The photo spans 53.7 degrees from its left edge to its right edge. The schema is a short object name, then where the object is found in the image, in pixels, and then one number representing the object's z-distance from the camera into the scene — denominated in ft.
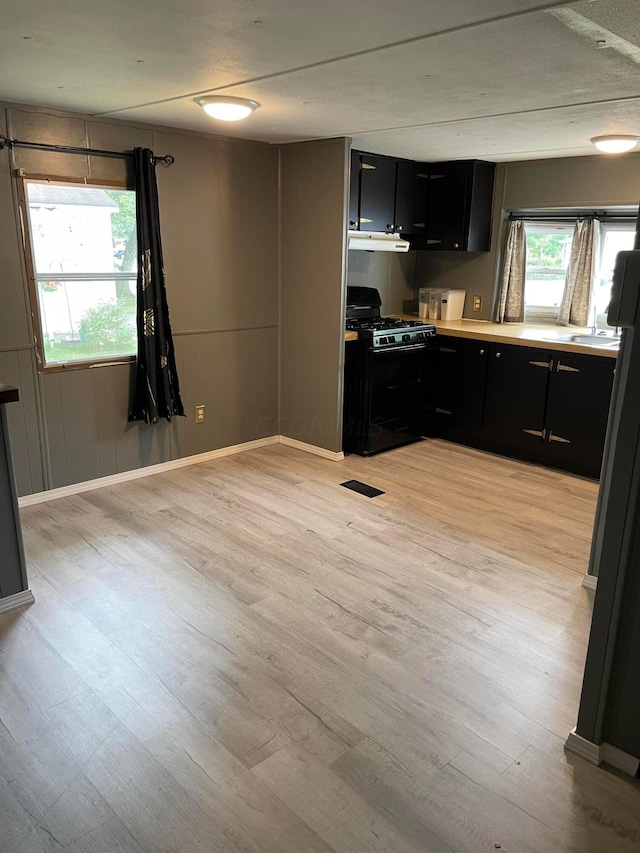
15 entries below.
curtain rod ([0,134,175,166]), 11.59
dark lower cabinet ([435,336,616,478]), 14.80
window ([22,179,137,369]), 12.42
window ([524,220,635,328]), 16.79
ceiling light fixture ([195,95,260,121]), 10.42
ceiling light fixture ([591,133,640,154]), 12.90
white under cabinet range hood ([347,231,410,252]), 15.87
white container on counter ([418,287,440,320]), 19.03
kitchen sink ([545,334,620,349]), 15.98
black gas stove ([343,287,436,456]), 16.01
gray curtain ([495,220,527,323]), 17.95
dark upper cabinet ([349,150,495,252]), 16.40
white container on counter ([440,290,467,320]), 18.78
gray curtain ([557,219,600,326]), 16.84
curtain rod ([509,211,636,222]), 16.31
